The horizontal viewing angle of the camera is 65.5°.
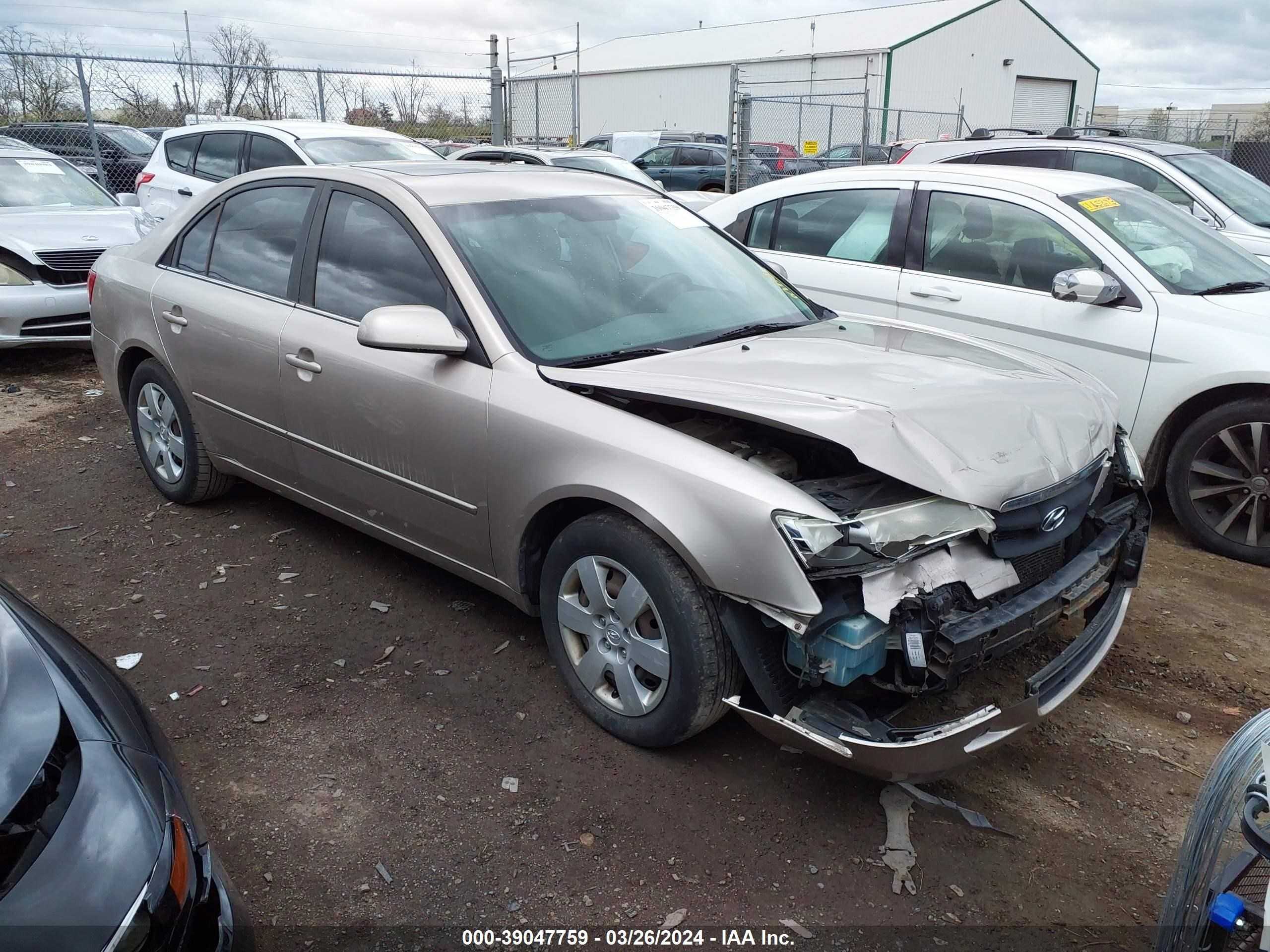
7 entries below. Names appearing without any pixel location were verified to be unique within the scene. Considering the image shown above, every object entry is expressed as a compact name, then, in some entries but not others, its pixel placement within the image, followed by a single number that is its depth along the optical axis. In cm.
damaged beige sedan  262
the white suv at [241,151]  949
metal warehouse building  3297
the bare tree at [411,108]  1730
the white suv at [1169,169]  724
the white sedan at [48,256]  759
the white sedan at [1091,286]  462
